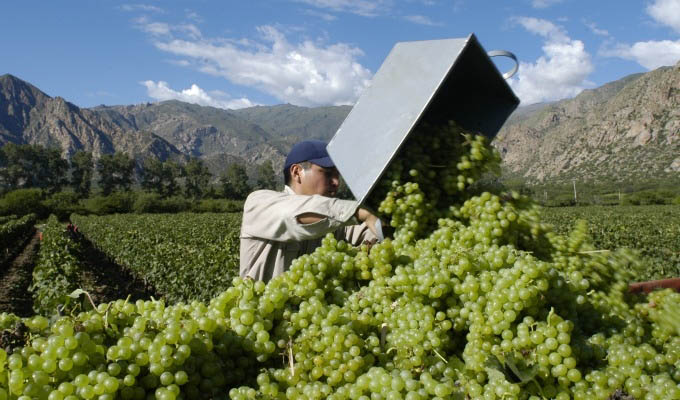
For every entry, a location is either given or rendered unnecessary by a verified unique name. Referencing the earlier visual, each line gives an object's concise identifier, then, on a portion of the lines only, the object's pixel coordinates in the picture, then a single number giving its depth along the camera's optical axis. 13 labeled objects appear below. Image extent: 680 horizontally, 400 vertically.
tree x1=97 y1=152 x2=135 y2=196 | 101.31
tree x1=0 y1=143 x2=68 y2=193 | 103.75
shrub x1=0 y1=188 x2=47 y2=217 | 63.01
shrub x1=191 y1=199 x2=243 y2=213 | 74.94
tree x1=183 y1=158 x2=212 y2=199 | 104.56
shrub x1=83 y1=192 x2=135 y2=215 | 69.06
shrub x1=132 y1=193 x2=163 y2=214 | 70.44
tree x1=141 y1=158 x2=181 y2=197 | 101.79
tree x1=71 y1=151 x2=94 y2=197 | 99.62
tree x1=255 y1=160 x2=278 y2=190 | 115.11
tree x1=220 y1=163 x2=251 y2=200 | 99.38
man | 2.44
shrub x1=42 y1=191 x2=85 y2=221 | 66.53
